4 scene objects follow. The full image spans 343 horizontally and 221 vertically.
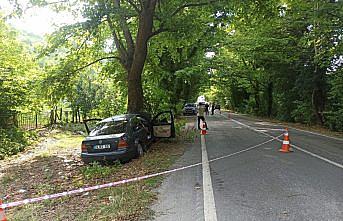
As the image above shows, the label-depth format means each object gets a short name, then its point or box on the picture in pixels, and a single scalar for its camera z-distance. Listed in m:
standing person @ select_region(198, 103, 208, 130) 20.62
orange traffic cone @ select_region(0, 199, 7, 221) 3.88
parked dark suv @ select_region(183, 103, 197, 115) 44.91
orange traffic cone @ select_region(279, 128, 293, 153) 11.30
